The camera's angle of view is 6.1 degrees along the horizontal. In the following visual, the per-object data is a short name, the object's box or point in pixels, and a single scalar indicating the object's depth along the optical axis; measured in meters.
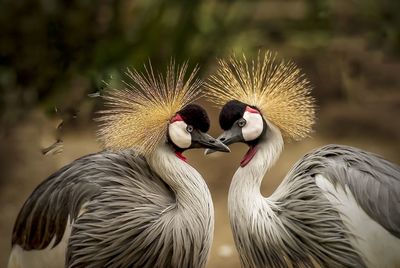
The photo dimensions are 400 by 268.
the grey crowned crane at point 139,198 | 5.74
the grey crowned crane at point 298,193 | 5.70
